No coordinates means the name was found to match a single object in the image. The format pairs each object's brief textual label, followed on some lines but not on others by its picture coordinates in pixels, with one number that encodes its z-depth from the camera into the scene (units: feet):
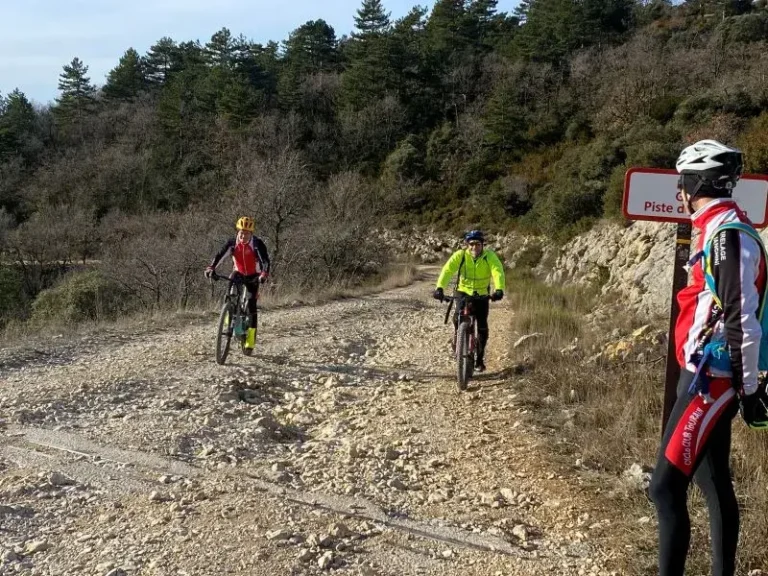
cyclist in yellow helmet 25.45
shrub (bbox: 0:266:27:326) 78.59
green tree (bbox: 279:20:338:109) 186.80
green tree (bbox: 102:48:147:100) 195.31
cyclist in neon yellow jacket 22.49
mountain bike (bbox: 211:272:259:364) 24.03
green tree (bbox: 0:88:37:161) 159.43
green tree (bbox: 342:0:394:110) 160.76
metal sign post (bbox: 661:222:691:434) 11.34
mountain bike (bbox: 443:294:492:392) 21.63
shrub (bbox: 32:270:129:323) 62.52
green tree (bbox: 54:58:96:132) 181.27
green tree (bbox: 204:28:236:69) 187.52
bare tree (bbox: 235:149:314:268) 63.57
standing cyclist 7.60
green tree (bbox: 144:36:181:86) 205.46
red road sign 11.27
